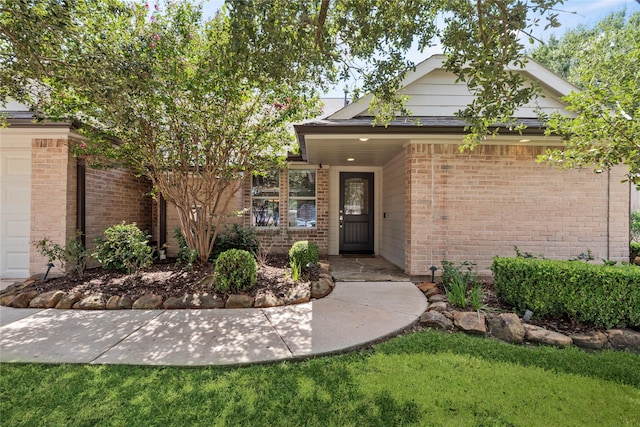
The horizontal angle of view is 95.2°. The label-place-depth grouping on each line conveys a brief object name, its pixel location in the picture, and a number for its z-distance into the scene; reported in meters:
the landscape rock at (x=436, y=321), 3.85
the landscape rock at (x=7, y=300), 4.48
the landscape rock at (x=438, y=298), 4.54
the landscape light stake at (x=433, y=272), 5.52
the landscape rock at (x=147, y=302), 4.42
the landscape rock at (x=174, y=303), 4.42
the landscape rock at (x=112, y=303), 4.42
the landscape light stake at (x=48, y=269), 5.48
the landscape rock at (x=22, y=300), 4.44
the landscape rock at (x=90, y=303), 4.41
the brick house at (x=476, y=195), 5.94
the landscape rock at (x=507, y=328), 3.56
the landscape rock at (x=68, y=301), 4.42
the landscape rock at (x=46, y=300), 4.44
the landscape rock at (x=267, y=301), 4.49
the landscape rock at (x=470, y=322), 3.72
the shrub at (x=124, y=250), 5.55
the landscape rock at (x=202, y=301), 4.44
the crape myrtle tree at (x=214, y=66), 3.21
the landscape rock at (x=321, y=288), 4.89
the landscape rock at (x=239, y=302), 4.46
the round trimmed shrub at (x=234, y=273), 4.72
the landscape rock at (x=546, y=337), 3.47
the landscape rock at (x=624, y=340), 3.47
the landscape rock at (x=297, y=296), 4.61
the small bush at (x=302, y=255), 5.90
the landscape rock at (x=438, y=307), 4.20
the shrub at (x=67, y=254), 5.50
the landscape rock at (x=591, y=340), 3.46
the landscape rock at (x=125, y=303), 4.42
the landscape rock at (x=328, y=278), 5.44
